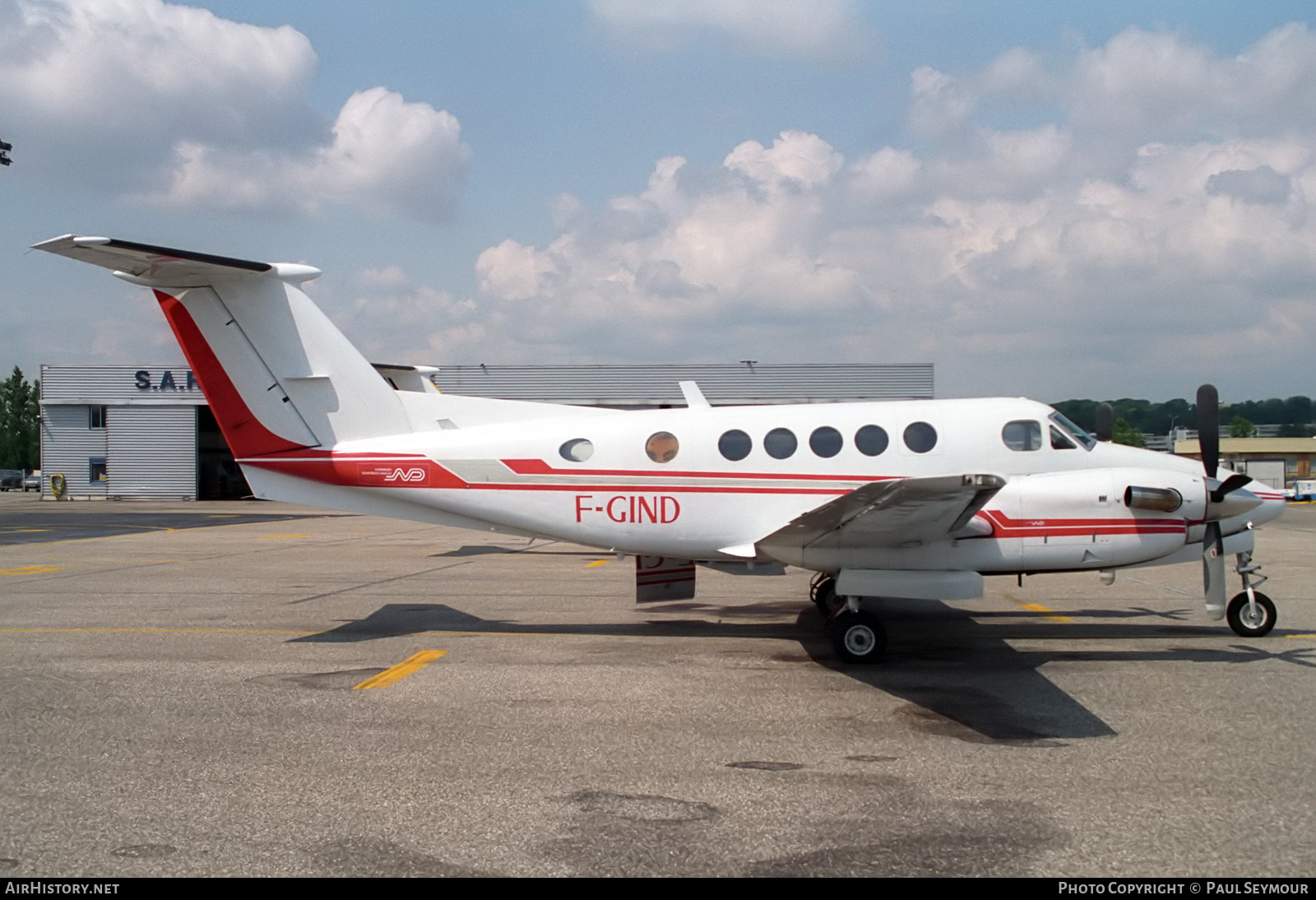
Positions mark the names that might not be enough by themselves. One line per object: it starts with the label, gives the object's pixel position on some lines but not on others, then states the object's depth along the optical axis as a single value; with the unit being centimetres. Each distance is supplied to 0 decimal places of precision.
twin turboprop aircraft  920
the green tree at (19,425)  11338
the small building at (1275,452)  7588
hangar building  5028
